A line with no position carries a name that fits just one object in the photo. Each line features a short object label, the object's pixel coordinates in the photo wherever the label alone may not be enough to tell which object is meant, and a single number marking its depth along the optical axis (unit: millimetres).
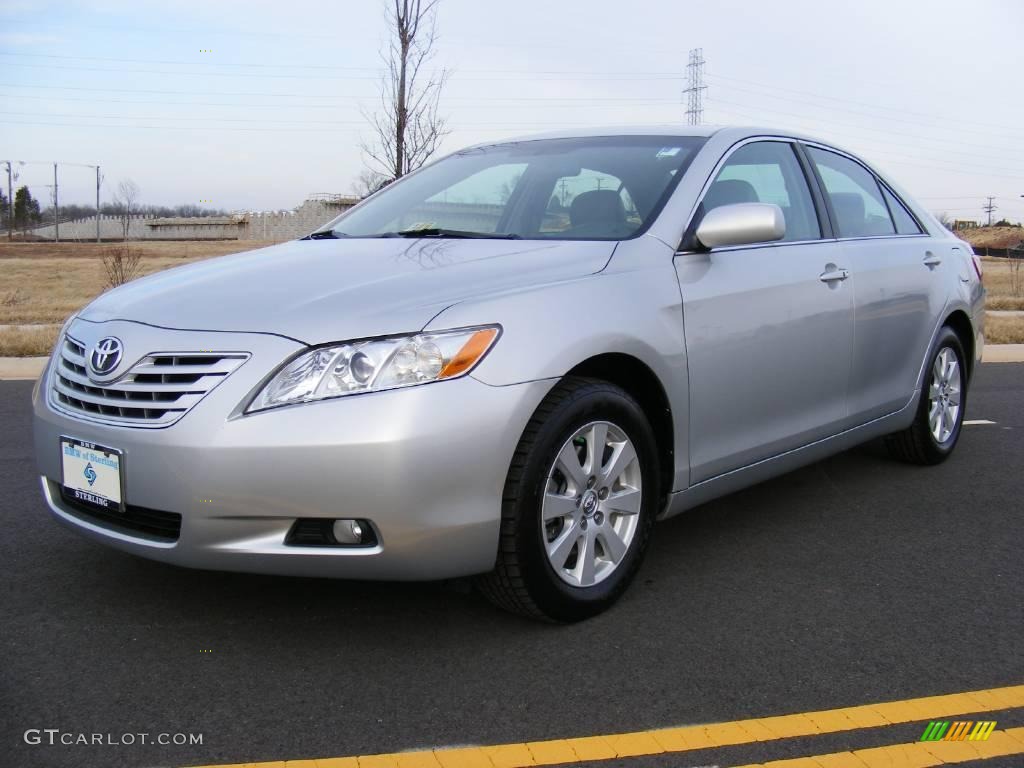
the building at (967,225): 103875
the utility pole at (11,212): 82475
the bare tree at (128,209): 96288
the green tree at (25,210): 100625
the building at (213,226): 77812
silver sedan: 2729
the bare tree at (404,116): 11867
